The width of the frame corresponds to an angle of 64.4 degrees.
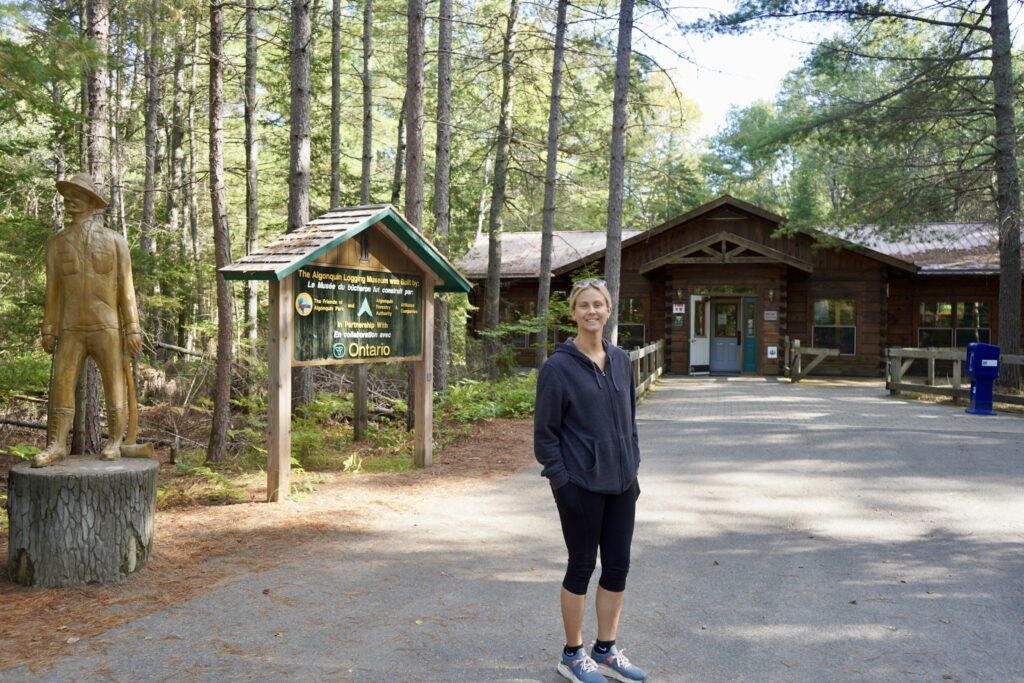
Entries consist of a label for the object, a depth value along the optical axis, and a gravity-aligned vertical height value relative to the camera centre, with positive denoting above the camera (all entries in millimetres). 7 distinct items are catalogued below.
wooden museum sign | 7094 +380
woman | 3697 -583
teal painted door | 23641 +79
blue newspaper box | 14031 -551
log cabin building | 23031 +1338
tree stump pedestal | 5016 -1198
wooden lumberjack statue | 5703 +195
